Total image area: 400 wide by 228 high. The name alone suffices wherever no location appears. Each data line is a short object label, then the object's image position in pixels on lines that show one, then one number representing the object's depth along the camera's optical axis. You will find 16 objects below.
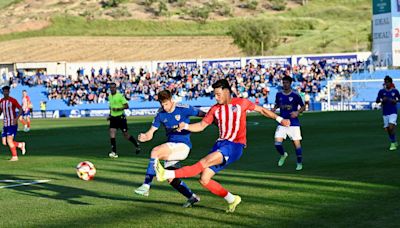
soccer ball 16.44
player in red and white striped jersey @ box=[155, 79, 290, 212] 12.84
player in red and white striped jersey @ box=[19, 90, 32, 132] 47.50
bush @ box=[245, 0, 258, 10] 141.38
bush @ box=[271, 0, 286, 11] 142.25
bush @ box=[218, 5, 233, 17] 136.93
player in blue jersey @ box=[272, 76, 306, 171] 20.48
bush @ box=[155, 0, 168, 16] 134.12
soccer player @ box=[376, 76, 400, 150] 25.33
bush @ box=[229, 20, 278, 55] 113.62
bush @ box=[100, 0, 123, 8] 138.75
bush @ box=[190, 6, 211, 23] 131.25
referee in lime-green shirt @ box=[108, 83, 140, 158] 27.03
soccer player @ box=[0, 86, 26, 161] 26.25
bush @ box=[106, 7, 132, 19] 131.25
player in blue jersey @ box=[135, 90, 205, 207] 13.95
